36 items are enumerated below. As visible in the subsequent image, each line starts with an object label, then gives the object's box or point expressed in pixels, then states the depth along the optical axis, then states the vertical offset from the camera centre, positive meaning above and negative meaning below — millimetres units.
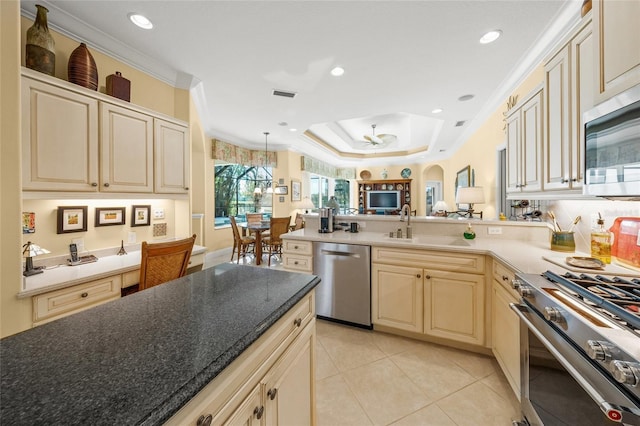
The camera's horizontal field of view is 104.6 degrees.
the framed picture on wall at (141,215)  2557 -46
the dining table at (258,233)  4984 -453
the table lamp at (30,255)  1724 -311
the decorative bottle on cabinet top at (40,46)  1740 +1174
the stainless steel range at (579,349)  748 -510
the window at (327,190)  8898 +801
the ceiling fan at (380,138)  5778 +1913
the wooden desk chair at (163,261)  1714 -372
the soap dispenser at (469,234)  2429 -231
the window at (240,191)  5910 +492
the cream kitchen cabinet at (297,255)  2744 -507
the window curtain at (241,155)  5273 +1317
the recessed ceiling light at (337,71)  2725 +1563
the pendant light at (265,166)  5954 +1163
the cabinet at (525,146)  1893 +557
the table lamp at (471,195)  3219 +203
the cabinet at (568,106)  1414 +655
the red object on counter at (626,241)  1411 -183
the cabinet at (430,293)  2088 -744
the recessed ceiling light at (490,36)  2141 +1547
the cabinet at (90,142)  1682 +555
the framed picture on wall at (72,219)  2043 -70
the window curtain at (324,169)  7120 +1420
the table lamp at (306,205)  5425 +129
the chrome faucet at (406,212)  2732 -27
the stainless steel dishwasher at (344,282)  2498 -743
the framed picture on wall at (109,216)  2289 -49
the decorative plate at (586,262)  1438 -313
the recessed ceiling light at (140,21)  1974 +1558
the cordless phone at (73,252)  2027 -341
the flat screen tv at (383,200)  8398 +369
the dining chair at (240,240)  4953 -606
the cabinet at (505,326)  1556 -807
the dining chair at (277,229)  4879 -365
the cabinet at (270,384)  603 -540
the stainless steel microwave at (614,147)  972 +277
